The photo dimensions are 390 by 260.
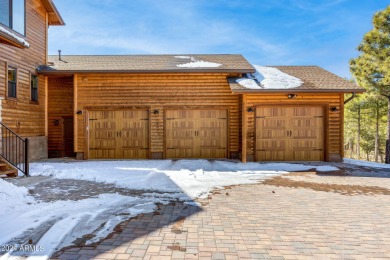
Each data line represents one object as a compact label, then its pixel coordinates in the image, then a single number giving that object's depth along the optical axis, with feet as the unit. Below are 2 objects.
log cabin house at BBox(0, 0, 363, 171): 33.19
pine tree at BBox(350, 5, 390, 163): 39.58
